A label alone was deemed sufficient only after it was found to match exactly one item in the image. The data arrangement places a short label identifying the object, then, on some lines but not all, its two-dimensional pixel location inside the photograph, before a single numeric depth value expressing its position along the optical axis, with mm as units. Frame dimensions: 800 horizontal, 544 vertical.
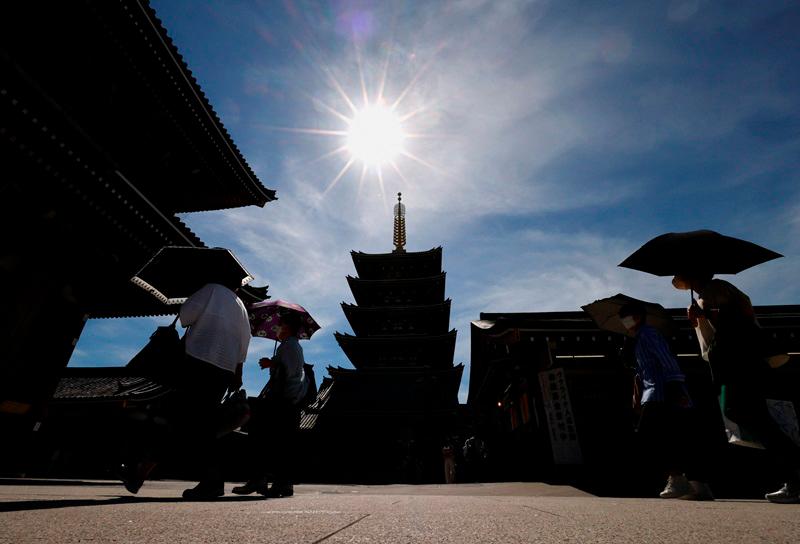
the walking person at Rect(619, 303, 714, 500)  3057
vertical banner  7000
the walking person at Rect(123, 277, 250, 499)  2350
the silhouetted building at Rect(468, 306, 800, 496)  6953
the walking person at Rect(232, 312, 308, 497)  3000
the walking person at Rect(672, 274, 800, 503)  2600
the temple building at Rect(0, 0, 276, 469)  4457
